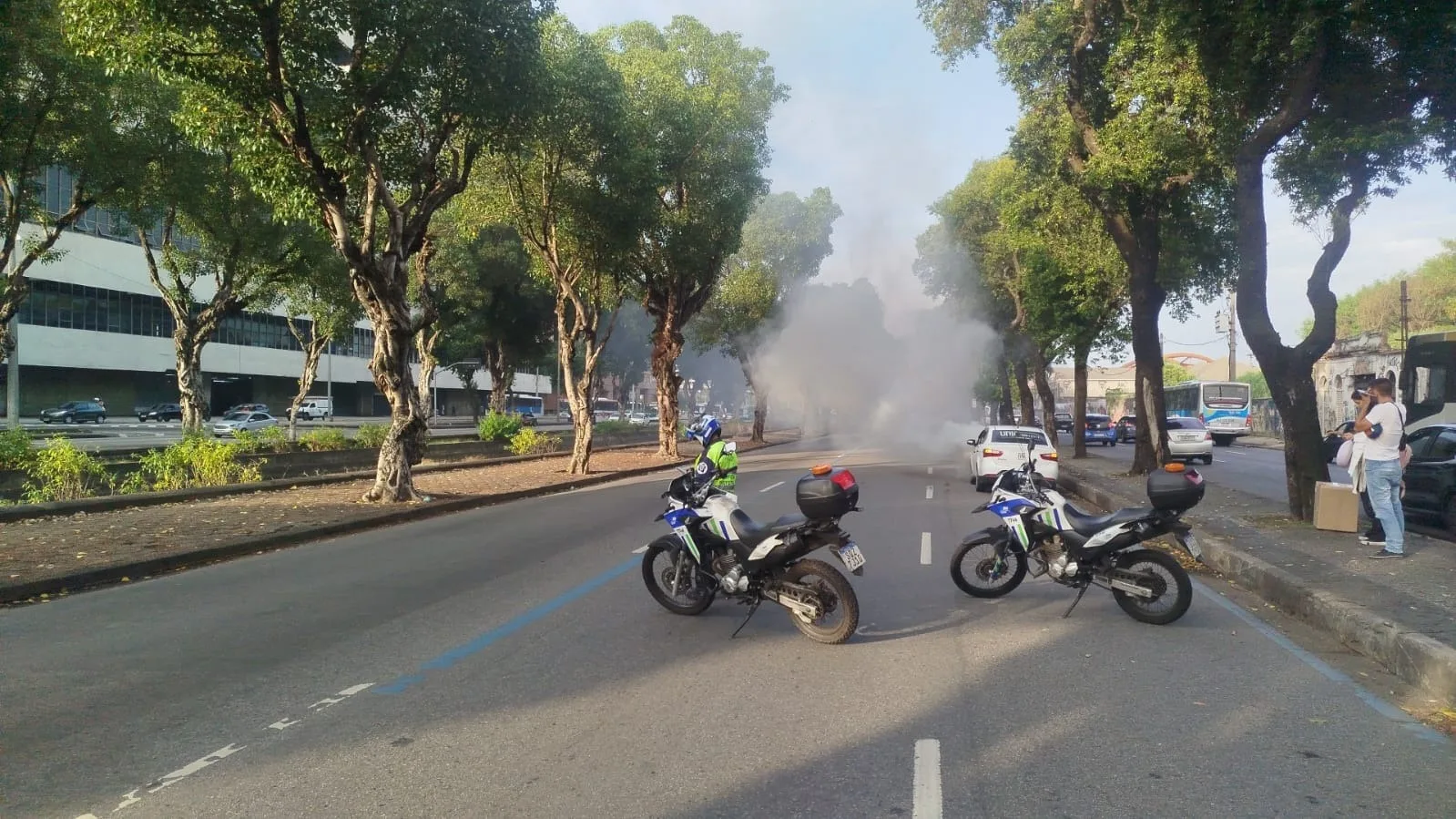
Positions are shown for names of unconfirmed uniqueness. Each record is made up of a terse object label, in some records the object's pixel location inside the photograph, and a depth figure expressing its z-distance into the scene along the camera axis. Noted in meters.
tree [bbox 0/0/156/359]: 14.47
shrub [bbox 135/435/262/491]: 15.59
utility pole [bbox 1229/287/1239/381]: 43.66
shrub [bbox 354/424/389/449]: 23.23
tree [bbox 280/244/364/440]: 23.47
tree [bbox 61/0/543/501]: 11.56
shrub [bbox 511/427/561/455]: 28.02
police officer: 7.30
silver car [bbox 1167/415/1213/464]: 27.41
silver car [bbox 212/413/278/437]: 35.52
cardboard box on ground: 11.23
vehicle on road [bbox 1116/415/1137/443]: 47.44
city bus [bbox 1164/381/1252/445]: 44.19
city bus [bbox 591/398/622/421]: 75.34
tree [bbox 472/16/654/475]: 18.32
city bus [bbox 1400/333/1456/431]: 20.05
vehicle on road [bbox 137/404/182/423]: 45.78
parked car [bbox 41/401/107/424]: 39.64
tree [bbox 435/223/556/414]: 34.78
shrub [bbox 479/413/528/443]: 28.72
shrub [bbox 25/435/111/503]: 13.74
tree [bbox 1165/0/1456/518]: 11.08
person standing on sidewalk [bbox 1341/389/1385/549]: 9.75
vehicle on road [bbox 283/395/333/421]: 55.36
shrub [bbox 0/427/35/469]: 14.20
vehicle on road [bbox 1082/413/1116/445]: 44.12
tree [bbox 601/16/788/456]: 23.58
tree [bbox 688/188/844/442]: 40.53
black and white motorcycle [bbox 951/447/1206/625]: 7.10
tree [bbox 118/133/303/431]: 18.88
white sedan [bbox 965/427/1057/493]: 17.62
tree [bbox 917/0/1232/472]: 13.99
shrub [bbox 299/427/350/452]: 21.73
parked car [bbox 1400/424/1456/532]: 11.88
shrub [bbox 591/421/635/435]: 39.94
